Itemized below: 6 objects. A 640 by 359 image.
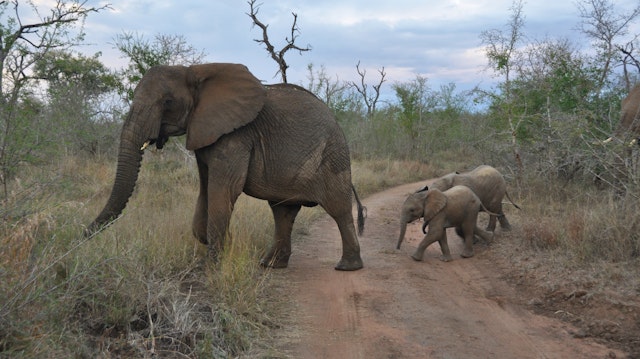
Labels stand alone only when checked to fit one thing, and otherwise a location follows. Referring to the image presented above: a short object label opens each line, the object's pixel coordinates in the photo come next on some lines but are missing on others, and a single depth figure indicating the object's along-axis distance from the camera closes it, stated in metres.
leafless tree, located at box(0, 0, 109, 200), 5.18
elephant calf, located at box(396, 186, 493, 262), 6.93
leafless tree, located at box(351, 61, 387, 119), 36.84
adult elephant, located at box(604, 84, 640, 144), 8.01
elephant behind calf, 8.09
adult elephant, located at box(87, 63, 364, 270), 5.23
